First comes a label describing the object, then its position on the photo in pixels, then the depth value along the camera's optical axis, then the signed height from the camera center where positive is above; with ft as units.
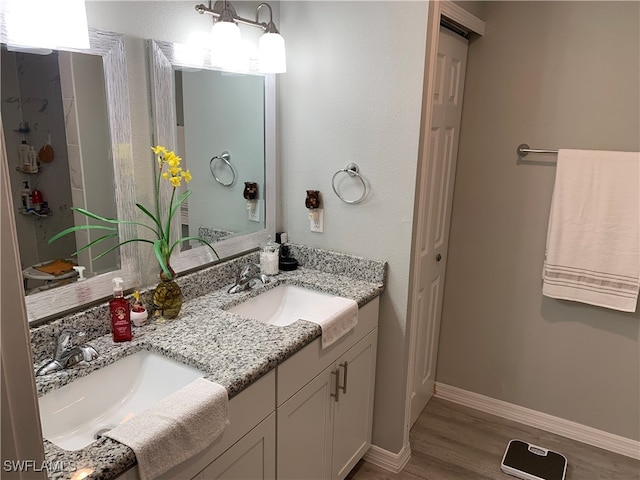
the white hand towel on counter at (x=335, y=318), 5.50 -2.13
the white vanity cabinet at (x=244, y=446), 3.97 -2.76
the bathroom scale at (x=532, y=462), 7.27 -4.96
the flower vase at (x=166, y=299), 5.35 -1.86
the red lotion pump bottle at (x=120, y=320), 4.82 -1.90
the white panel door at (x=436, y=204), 6.86 -1.06
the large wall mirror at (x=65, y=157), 4.22 -0.29
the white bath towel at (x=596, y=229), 6.95 -1.33
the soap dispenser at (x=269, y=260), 6.89 -1.82
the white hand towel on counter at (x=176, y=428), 3.42 -2.18
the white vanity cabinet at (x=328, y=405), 5.21 -3.29
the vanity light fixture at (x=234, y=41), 5.57 +1.06
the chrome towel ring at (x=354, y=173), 6.67 -0.55
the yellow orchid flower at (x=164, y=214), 5.24 -0.95
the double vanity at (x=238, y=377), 4.17 -2.37
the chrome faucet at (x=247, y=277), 6.35 -1.98
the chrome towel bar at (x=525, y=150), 7.54 -0.20
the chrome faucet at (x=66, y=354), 4.32 -2.07
